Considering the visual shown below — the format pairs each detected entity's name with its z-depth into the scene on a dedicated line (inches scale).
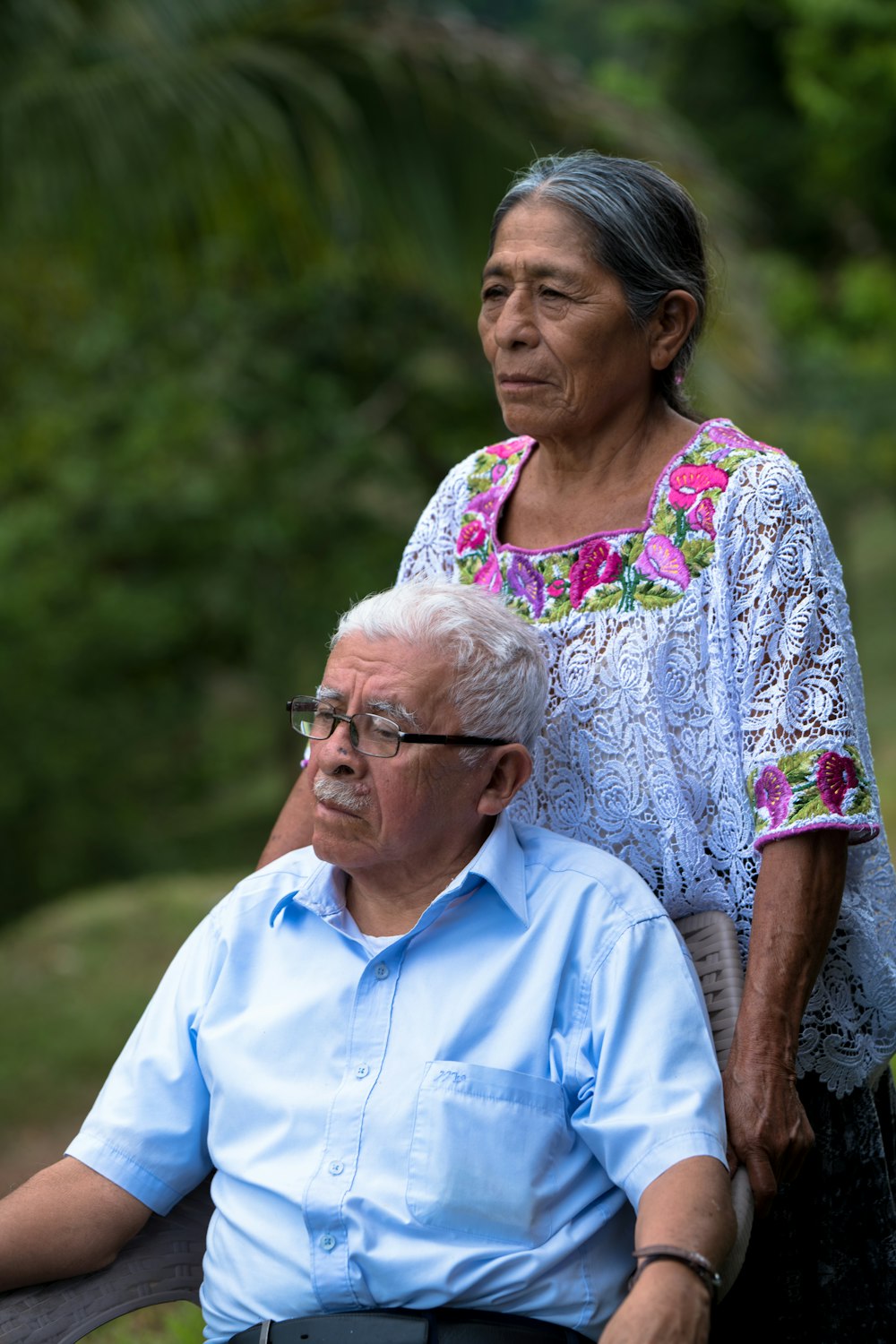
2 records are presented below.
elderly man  187.9
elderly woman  191.3
